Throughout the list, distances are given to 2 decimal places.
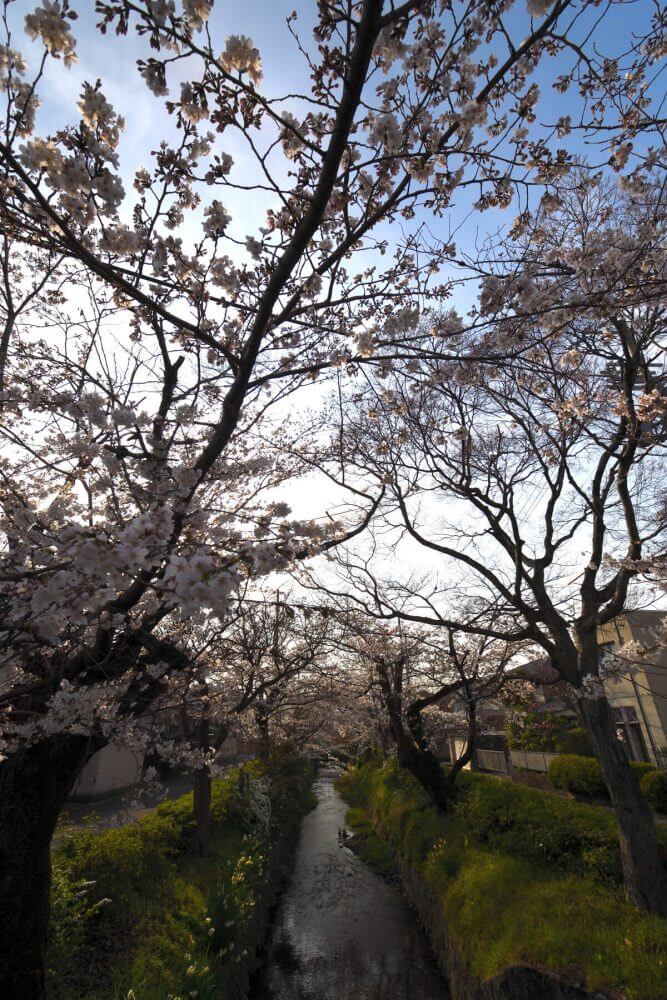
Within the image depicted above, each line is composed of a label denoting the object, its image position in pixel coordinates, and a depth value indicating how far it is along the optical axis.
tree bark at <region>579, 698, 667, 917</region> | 5.82
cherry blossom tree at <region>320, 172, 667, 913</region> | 4.15
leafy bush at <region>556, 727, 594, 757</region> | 17.72
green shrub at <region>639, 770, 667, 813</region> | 12.09
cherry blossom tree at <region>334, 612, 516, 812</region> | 10.80
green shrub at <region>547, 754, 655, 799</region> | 14.55
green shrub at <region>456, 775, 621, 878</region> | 6.82
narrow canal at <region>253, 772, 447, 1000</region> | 7.25
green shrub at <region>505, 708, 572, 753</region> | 18.97
